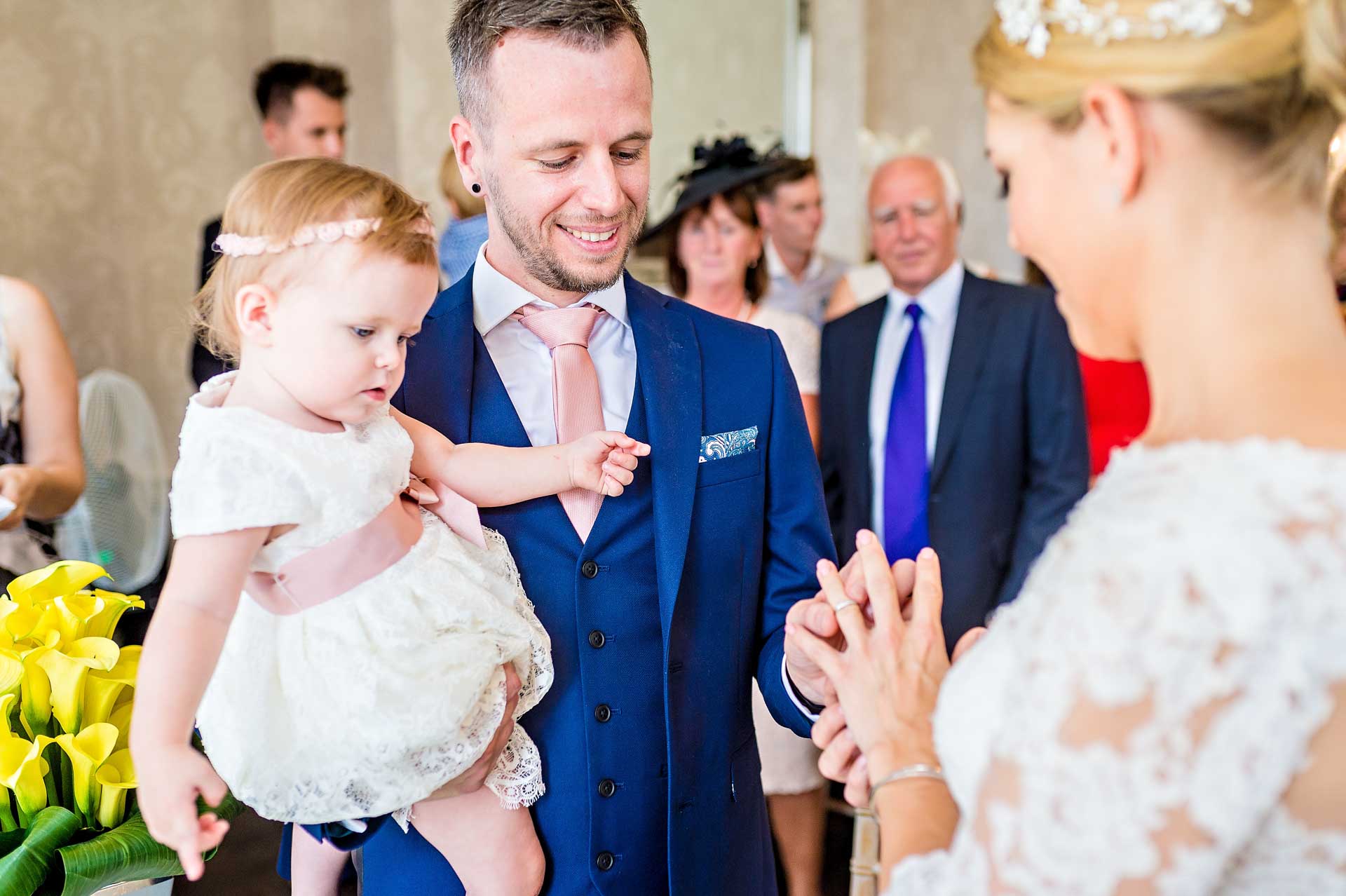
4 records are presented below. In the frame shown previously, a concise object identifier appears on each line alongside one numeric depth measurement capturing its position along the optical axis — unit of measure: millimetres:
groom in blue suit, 1580
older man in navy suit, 3457
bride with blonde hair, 837
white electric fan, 3064
